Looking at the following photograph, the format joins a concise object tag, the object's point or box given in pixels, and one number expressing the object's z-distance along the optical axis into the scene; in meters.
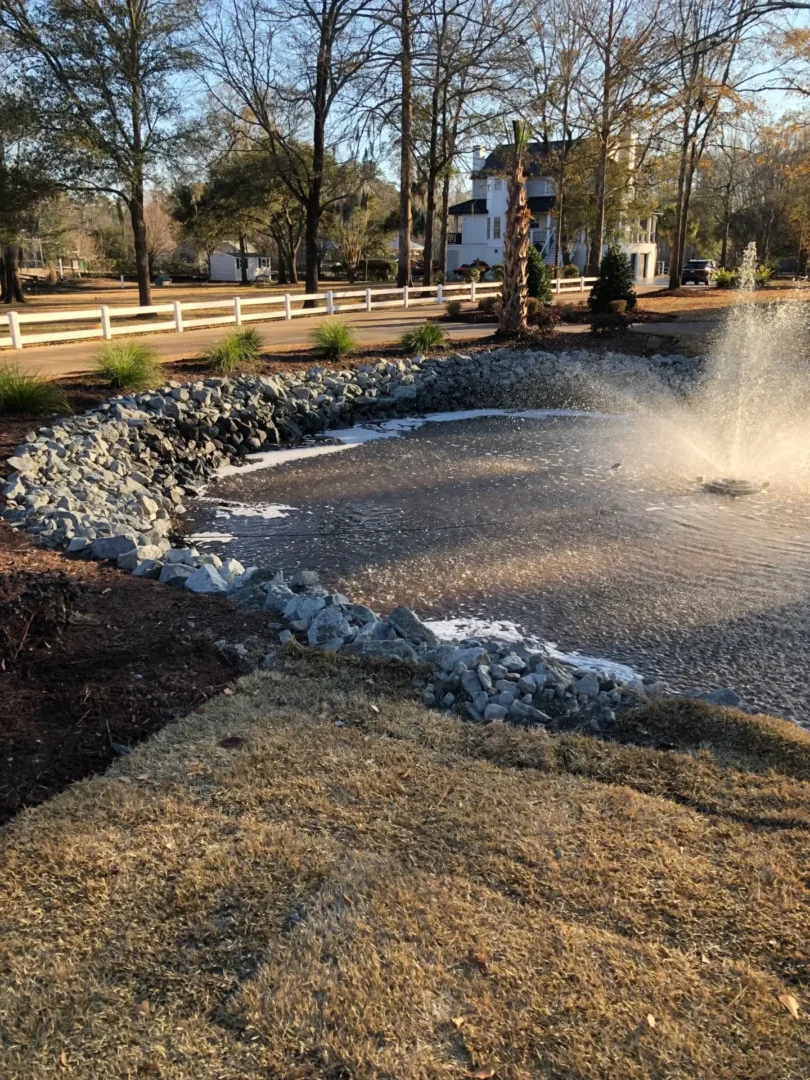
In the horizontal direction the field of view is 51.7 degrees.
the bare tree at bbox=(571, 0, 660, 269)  29.20
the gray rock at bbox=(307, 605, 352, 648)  4.97
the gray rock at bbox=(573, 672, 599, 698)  4.47
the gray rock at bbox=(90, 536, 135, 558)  6.48
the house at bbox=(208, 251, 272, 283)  61.47
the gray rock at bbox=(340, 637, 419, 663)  4.78
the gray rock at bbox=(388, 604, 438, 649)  5.11
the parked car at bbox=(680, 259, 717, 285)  50.69
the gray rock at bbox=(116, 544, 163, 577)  6.24
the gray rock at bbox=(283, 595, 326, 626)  5.28
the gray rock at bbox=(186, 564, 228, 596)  5.78
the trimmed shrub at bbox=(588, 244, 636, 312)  25.12
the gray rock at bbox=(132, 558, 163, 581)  6.11
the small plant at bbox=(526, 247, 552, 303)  26.31
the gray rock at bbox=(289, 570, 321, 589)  6.11
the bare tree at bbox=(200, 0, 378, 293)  25.78
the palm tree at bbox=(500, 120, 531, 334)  19.61
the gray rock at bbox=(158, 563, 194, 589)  5.93
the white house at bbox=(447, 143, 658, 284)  58.28
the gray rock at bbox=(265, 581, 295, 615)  5.52
